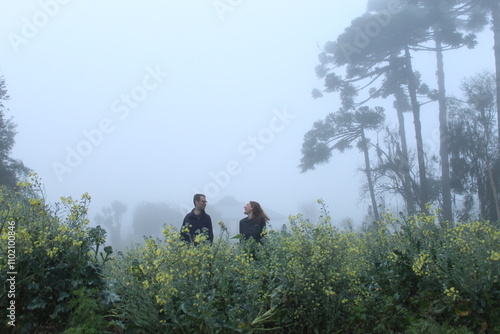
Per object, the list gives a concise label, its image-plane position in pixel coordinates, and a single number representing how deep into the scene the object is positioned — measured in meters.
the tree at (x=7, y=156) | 15.44
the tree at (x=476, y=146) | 15.99
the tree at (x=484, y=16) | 19.27
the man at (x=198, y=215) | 5.62
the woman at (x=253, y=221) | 5.52
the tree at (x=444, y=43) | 17.70
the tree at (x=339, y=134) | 20.31
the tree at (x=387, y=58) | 19.66
